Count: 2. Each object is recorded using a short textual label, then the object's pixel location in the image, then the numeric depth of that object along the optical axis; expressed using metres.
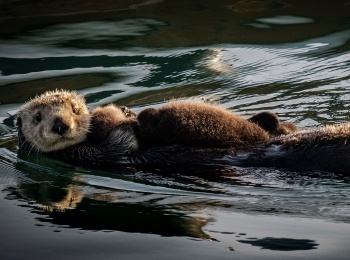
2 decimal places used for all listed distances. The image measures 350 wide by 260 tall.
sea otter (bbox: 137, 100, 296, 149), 12.06
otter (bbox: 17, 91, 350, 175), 11.39
